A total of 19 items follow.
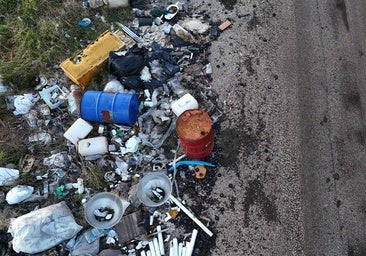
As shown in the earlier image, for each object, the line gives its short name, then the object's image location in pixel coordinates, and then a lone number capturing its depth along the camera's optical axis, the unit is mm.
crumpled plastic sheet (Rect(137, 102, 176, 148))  5684
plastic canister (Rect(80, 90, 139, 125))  5555
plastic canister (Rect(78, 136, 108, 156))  5535
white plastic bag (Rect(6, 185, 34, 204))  5230
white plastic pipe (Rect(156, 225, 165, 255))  4969
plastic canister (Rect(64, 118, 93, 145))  5680
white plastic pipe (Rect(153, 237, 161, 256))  4949
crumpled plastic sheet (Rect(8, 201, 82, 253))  4742
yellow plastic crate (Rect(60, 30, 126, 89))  6020
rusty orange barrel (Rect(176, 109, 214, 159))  5027
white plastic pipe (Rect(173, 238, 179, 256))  4930
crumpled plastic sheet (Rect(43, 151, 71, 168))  5566
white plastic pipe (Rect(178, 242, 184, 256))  4938
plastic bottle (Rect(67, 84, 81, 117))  5926
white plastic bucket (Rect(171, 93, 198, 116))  5648
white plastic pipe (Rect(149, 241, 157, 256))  4959
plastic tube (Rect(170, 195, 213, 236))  5043
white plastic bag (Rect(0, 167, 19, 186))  5406
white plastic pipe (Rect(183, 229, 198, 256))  4910
